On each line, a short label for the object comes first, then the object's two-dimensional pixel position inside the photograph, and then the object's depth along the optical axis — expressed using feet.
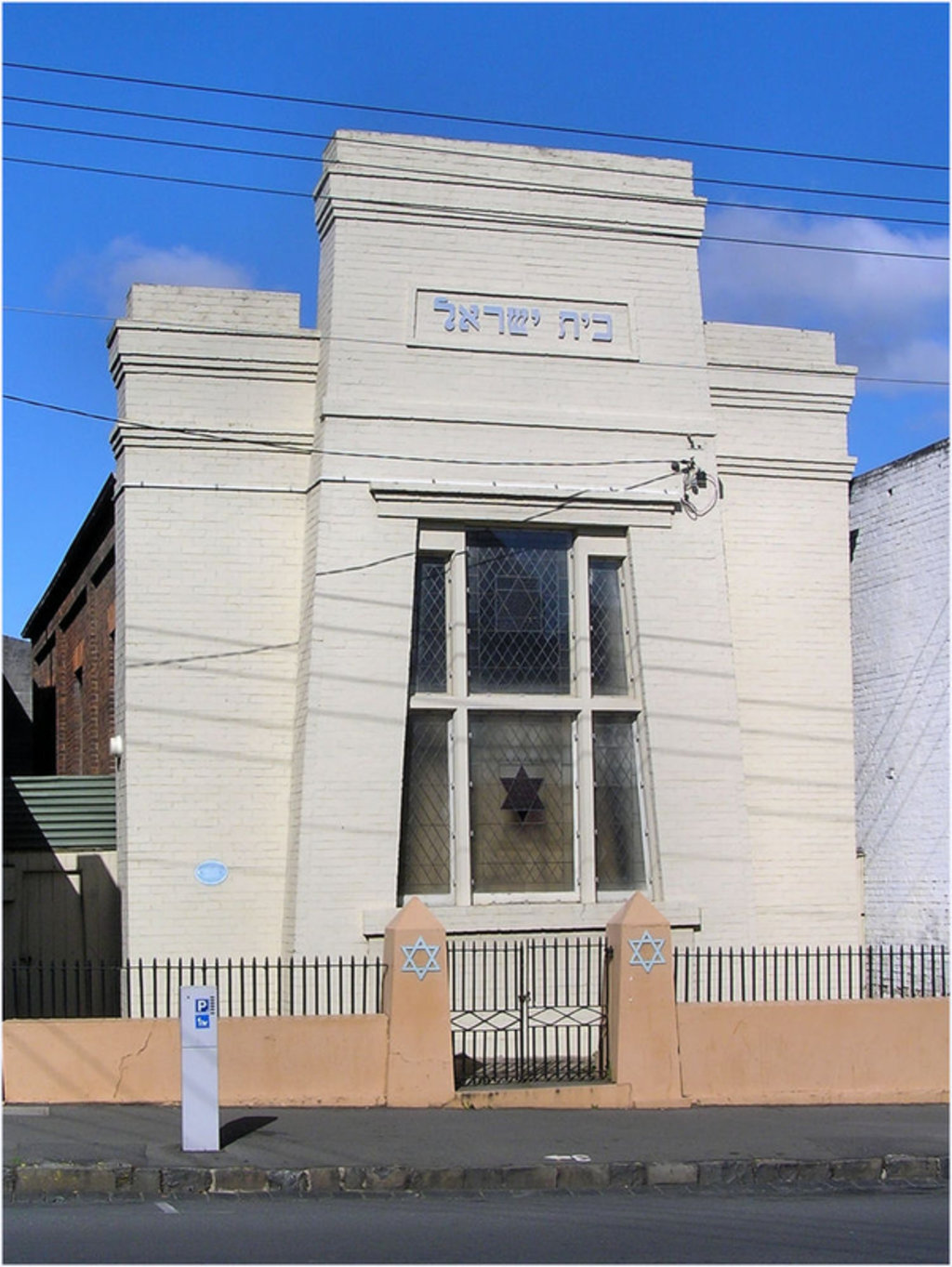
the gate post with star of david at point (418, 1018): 47.16
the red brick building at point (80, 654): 72.43
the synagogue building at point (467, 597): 52.24
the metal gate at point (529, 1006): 51.01
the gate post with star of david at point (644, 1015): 48.44
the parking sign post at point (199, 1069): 40.37
